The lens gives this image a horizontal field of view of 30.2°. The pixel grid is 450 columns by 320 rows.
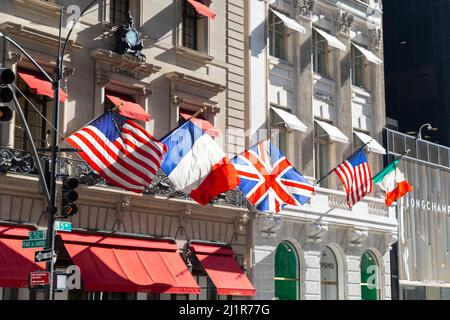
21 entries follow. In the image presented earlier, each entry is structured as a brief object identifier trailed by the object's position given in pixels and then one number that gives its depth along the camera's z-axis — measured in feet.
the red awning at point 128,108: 90.22
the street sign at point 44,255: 67.24
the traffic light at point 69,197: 66.99
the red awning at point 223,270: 97.91
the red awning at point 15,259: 75.05
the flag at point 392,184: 118.21
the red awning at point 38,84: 81.46
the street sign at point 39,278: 66.54
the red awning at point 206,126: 99.19
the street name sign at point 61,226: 68.90
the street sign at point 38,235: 68.75
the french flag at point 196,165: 85.51
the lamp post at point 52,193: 67.46
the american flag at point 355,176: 109.09
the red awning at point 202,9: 101.04
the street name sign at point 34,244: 68.63
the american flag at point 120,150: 77.30
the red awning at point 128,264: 83.51
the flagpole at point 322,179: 113.39
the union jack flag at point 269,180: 94.58
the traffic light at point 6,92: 56.80
